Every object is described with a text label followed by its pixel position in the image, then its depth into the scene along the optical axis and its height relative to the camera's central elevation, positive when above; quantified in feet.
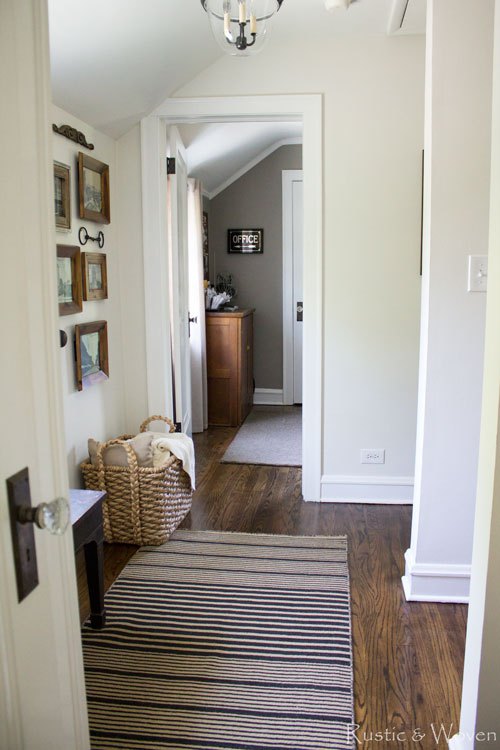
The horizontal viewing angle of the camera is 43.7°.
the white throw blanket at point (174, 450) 9.65 -2.63
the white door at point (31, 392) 2.76 -0.52
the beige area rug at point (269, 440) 13.94 -3.94
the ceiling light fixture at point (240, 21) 6.20 +2.63
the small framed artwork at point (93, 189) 9.20 +1.42
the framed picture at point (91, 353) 9.20 -1.10
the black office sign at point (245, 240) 19.22 +1.22
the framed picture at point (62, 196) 8.36 +1.17
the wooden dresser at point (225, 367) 16.69 -2.30
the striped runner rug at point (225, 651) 5.81 -4.09
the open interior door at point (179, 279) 11.73 +0.04
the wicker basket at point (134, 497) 9.23 -3.21
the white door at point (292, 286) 18.84 -0.20
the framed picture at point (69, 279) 8.52 +0.04
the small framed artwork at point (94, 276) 9.41 +0.09
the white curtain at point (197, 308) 15.29 -0.69
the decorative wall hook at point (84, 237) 9.36 +0.68
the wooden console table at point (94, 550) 7.12 -3.10
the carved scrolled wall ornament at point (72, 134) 8.46 +2.06
